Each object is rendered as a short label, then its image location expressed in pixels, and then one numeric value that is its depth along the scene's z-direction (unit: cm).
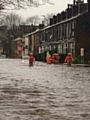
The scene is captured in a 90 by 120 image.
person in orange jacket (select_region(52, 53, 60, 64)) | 6256
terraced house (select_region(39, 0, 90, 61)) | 6556
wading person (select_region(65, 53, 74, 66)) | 5111
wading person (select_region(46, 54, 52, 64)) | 6089
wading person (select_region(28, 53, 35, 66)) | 5133
